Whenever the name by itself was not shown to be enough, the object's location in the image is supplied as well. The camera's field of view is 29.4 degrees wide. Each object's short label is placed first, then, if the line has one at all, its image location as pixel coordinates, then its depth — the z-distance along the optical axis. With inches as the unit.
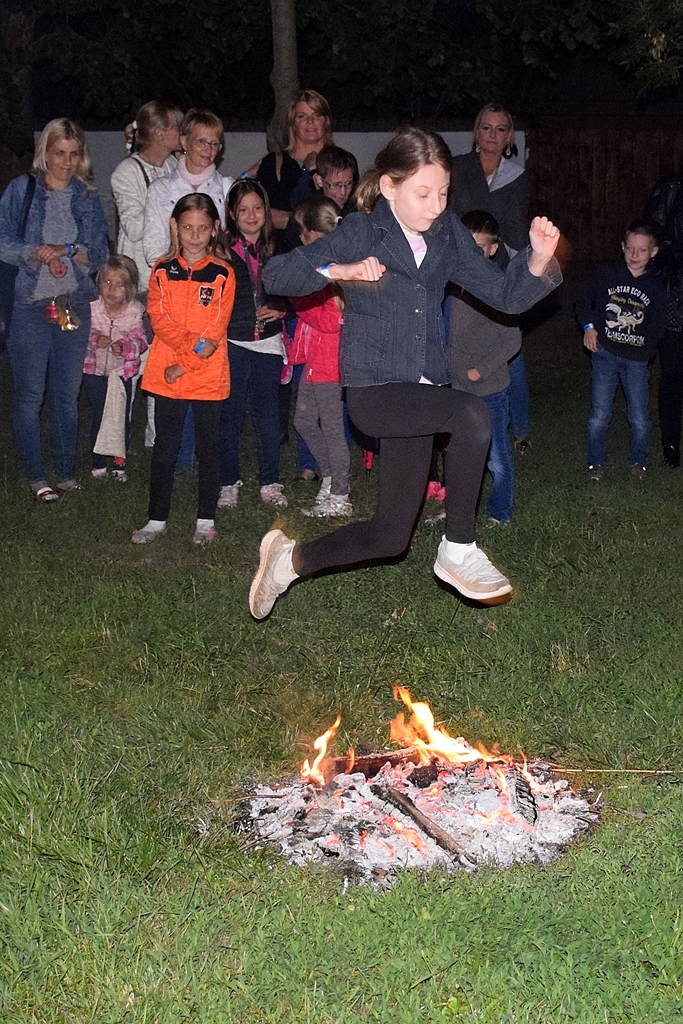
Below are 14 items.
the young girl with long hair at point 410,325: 187.5
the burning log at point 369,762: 190.1
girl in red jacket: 323.0
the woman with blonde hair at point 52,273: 314.7
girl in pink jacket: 354.0
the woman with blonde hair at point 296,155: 343.3
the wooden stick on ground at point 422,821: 169.3
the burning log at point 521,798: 176.6
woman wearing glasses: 323.6
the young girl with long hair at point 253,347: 318.0
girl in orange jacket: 293.3
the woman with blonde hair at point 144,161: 341.1
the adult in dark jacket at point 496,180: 342.0
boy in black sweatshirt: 345.7
